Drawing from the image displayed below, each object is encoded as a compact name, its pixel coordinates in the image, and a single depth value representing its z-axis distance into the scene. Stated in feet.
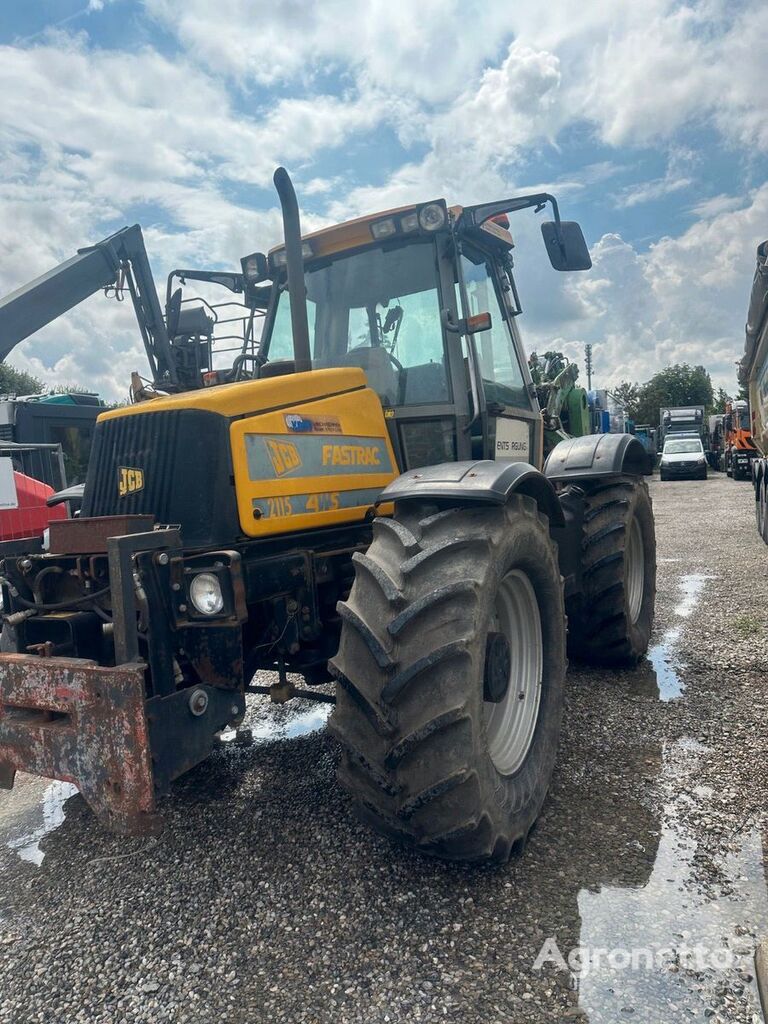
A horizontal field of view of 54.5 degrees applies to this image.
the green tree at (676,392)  195.31
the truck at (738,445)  71.10
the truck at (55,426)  40.19
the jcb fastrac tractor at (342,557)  7.75
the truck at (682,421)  106.22
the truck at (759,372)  27.27
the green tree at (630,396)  197.40
